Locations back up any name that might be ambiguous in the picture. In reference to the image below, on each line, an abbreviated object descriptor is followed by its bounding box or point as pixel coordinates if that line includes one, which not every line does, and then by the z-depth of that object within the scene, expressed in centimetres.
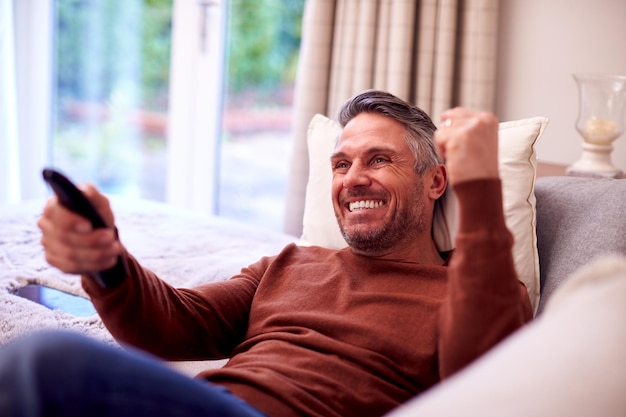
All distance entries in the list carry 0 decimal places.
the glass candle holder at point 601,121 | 229
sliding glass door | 384
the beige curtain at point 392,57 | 282
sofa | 162
